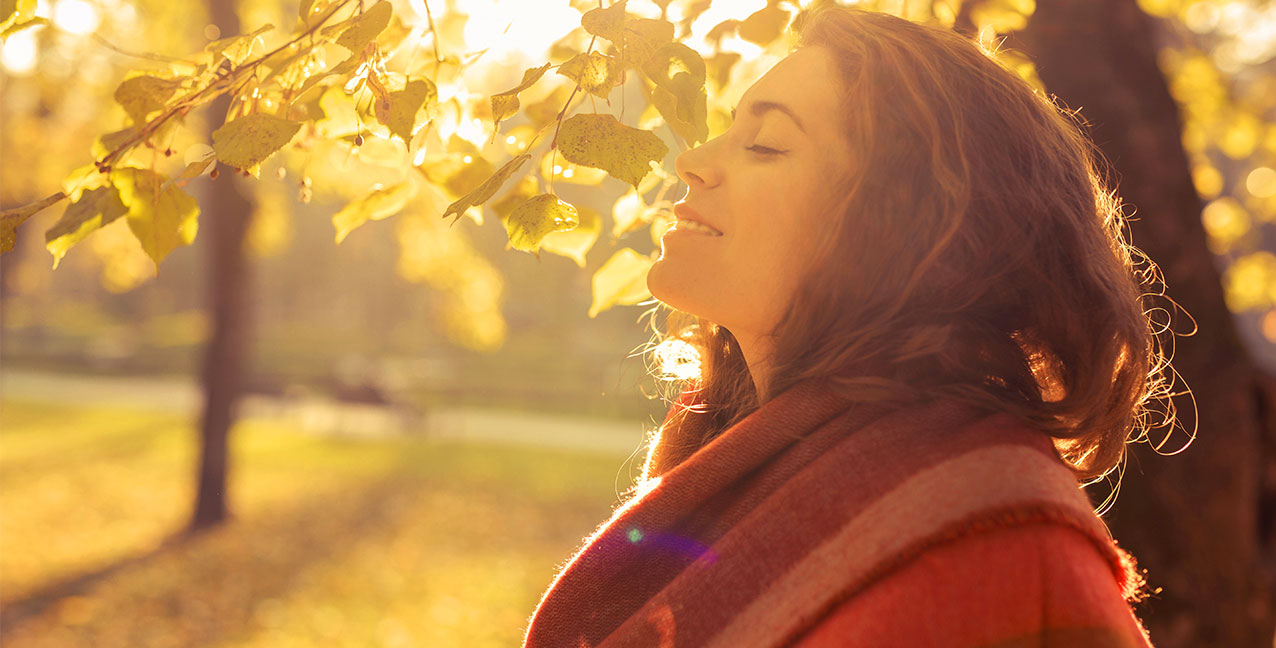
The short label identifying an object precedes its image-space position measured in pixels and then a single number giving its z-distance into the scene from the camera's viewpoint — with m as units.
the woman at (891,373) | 1.14
